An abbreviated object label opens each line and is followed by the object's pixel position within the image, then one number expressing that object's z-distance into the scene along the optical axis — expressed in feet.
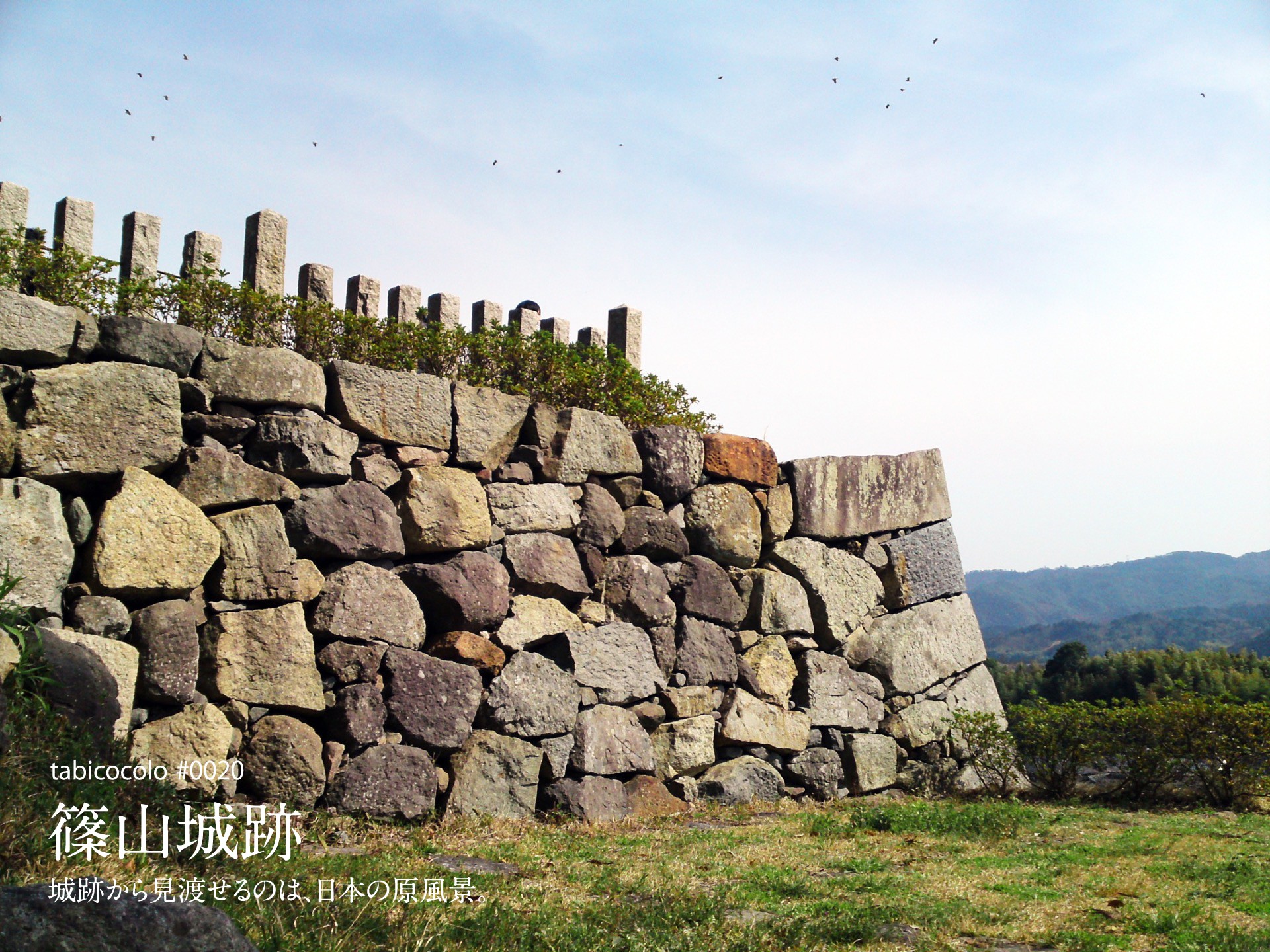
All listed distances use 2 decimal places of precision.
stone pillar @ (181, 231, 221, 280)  20.77
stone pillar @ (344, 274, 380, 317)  23.38
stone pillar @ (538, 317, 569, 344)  27.94
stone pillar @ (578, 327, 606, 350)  28.78
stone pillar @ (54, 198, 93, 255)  20.63
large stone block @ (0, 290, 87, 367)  16.28
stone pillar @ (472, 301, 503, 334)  25.90
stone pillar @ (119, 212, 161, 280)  20.45
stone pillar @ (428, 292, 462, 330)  25.05
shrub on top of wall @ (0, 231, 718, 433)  18.33
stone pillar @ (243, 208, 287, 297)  21.66
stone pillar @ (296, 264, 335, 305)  22.45
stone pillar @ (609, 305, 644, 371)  28.89
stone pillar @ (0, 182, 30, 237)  19.95
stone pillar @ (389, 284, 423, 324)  24.44
